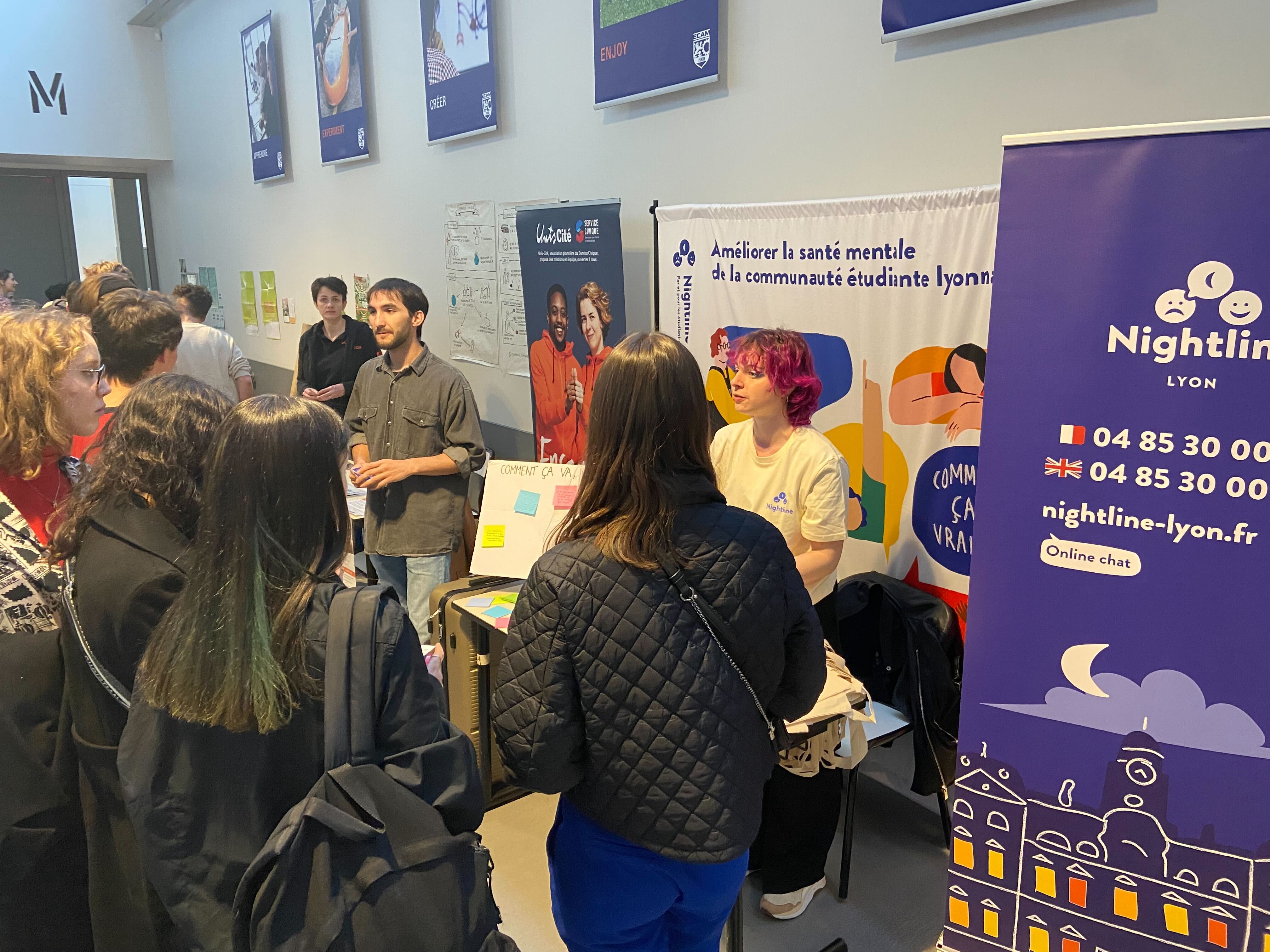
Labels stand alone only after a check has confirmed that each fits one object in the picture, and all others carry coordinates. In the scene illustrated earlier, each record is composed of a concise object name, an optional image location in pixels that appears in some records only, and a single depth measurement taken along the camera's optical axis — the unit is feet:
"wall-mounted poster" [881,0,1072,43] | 7.35
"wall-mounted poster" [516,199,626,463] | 11.09
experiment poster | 17.38
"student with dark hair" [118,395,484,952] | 3.58
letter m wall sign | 24.79
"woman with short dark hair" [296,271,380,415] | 15.16
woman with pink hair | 7.32
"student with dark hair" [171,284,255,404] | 13.92
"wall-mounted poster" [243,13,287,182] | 21.04
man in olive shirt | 10.51
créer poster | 13.93
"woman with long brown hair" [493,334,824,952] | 4.35
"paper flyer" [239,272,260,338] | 24.81
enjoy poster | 10.25
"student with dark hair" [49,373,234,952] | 4.18
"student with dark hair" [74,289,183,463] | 7.66
